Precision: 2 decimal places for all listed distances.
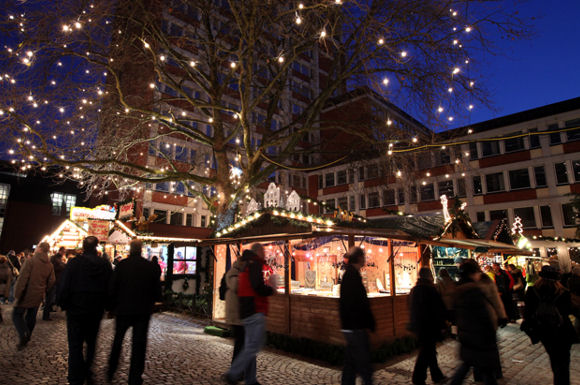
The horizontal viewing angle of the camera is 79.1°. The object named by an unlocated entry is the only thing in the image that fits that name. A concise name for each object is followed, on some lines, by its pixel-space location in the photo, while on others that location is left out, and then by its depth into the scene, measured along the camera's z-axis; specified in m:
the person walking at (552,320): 4.51
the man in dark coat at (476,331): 3.88
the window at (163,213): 29.53
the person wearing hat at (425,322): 5.37
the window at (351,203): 37.30
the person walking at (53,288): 10.59
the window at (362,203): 36.41
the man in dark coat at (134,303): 4.68
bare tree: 9.68
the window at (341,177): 37.85
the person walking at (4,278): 9.77
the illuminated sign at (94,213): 15.83
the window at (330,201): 38.78
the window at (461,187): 30.36
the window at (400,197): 33.08
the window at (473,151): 29.89
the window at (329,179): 39.42
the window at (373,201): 34.97
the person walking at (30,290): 7.09
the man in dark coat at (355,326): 4.27
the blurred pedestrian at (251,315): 4.68
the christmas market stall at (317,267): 8.02
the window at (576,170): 25.06
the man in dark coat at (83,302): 4.59
